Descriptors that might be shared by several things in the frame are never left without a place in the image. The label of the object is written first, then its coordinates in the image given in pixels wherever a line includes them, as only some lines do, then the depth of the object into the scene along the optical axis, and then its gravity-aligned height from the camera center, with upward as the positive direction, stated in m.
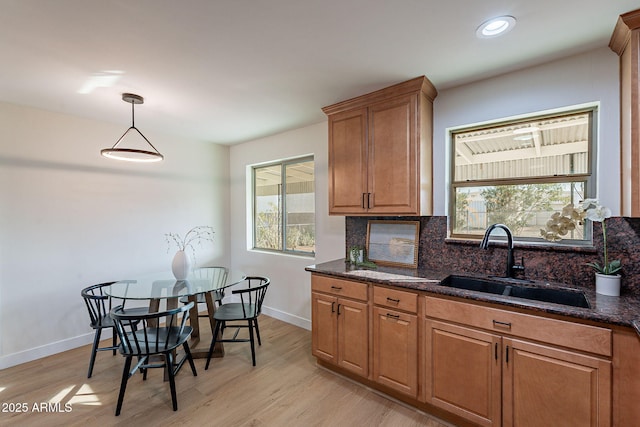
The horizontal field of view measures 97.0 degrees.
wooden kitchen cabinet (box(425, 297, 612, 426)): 1.42 -0.89
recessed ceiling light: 1.56 +1.06
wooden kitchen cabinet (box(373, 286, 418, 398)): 2.01 -0.95
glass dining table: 2.41 -0.69
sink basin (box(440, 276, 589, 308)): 1.79 -0.55
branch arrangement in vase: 3.82 -0.36
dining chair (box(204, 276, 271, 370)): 2.66 -0.98
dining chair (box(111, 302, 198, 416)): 2.00 -0.99
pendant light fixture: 2.34 +0.51
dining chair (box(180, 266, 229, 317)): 2.84 -0.69
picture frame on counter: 2.62 -0.29
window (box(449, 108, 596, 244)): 2.02 +0.31
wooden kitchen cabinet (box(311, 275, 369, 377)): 2.27 -0.94
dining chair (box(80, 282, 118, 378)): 2.47 -0.97
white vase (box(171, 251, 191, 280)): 2.81 -0.53
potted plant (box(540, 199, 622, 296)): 1.71 -0.12
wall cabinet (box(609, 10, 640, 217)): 1.54 +0.61
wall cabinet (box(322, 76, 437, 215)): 2.30 +0.54
